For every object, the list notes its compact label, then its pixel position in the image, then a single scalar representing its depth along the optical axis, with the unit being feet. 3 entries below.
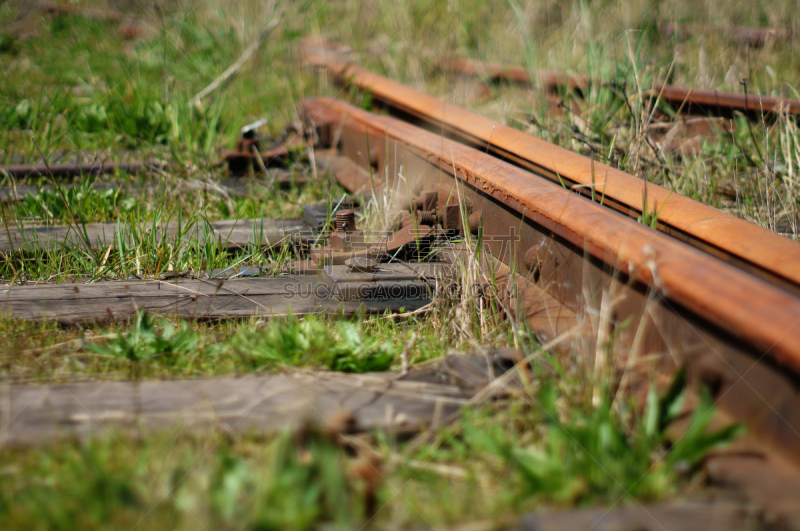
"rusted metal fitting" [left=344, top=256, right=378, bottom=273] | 7.65
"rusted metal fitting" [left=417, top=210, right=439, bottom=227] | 8.59
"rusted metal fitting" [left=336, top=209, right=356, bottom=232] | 8.59
